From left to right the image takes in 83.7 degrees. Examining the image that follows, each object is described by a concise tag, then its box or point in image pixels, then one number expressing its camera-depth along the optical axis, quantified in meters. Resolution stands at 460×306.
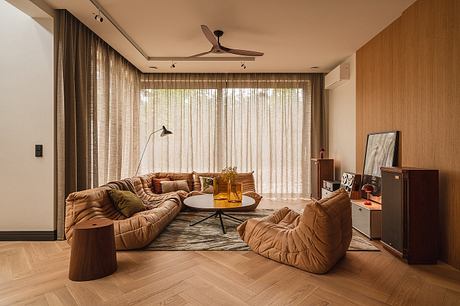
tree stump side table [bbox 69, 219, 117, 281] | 2.20
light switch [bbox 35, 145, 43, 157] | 3.14
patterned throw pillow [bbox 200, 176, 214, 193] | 4.77
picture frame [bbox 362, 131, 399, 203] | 3.34
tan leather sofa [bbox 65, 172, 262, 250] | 2.74
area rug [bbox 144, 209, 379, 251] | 2.91
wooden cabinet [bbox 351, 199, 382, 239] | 3.22
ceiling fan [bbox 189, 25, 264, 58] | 3.03
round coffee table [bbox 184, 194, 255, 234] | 3.31
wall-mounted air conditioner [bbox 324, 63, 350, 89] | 4.71
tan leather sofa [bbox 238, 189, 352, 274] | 2.24
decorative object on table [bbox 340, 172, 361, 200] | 3.88
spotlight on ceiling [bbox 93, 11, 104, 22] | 3.18
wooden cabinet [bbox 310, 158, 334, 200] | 5.18
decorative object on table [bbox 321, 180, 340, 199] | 4.60
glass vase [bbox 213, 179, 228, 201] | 3.69
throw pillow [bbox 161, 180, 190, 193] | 4.80
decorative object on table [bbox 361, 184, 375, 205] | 3.69
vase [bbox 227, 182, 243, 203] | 3.57
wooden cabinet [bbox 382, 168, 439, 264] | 2.50
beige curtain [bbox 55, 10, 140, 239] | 3.20
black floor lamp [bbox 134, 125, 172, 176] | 4.89
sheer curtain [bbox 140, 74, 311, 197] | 5.79
